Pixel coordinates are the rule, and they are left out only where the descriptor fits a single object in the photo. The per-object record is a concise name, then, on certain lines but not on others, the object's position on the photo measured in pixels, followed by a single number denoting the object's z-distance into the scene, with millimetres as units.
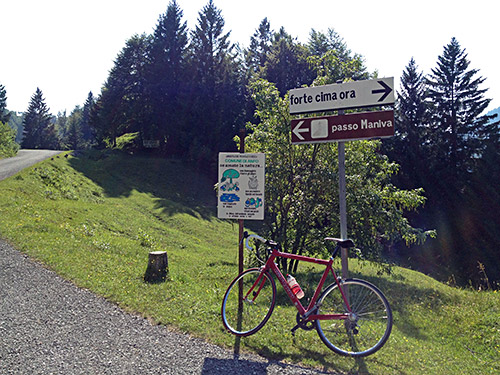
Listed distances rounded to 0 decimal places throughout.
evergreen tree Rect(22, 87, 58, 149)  71688
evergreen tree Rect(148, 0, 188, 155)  42000
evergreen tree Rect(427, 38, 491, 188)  36122
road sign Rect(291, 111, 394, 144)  4543
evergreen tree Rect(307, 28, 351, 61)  43000
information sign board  5184
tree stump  6878
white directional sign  4613
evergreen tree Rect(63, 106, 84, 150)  71062
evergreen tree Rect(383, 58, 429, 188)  36312
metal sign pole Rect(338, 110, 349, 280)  4784
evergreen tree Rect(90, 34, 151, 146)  42531
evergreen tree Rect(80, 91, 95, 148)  103312
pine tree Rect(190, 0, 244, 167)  41375
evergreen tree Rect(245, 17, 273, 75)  52219
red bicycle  4105
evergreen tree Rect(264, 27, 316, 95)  40438
